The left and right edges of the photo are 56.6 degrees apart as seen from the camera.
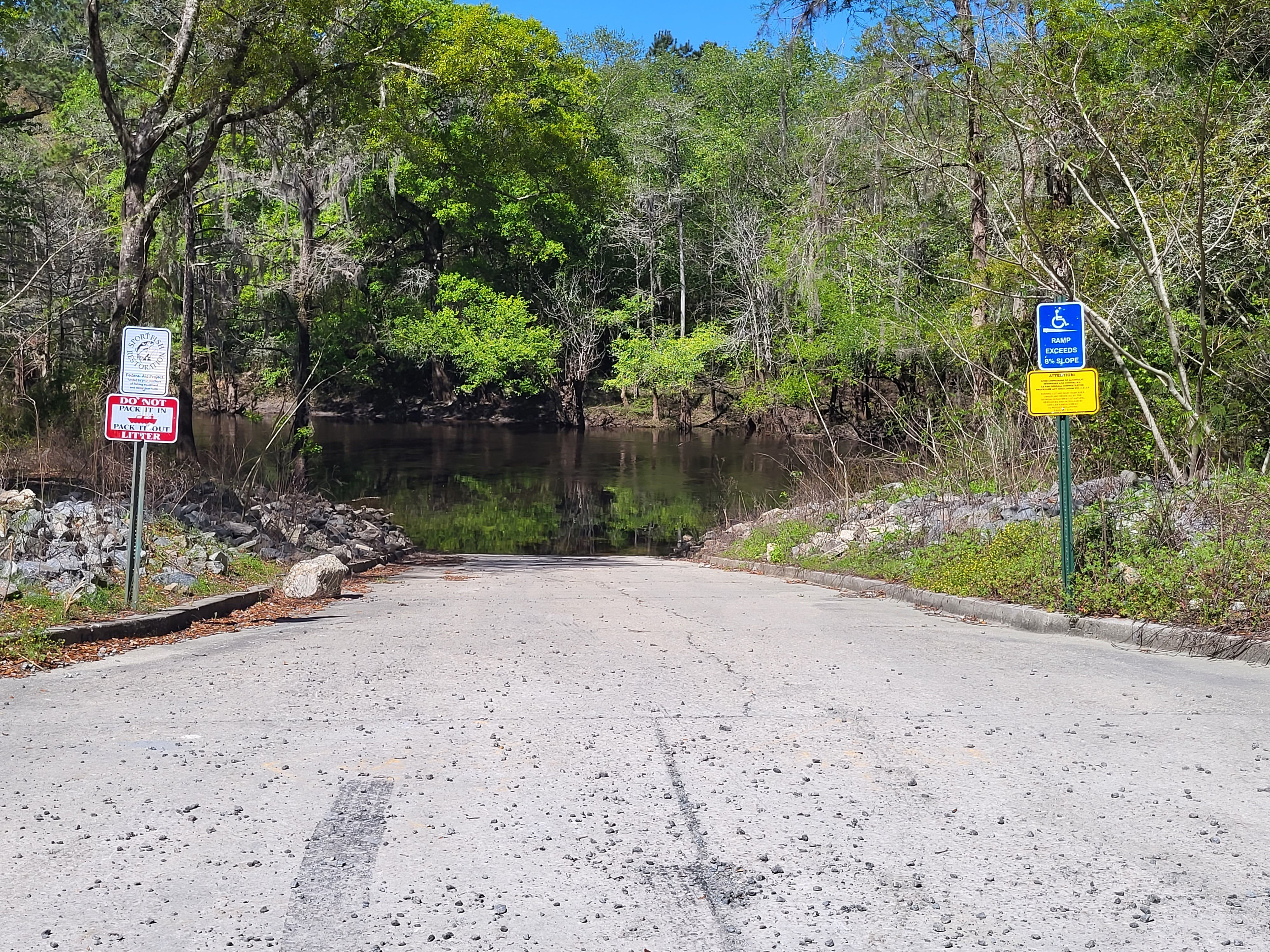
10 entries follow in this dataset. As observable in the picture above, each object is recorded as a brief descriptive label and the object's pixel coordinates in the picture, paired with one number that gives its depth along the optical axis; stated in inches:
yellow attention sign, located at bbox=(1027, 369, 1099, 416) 419.2
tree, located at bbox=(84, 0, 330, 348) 676.1
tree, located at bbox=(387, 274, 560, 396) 2162.9
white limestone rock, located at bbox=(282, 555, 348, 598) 528.7
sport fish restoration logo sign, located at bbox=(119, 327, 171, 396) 422.6
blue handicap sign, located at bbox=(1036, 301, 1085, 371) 426.3
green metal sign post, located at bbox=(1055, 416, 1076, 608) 418.0
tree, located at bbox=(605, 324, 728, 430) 2396.7
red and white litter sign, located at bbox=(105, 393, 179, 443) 422.0
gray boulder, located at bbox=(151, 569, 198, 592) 468.1
